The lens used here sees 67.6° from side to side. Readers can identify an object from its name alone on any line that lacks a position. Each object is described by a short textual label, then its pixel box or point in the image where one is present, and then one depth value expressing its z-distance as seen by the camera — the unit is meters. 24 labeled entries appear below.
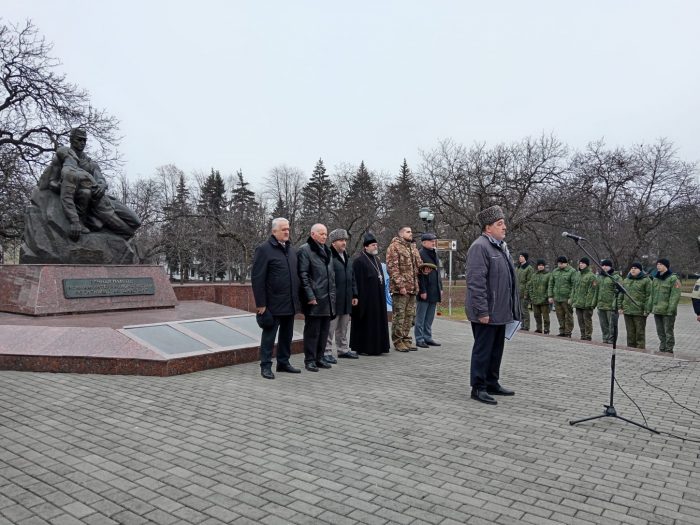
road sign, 19.55
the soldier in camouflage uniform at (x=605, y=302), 12.03
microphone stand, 4.61
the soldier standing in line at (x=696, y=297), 5.93
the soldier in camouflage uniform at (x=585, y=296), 12.62
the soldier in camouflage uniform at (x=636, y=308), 11.22
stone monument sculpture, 9.18
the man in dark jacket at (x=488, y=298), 5.51
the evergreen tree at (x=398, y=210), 31.42
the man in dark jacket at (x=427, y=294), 9.44
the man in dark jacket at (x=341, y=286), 7.87
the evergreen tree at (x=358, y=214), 32.72
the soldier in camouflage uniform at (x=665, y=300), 10.67
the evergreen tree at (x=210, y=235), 40.62
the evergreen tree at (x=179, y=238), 40.45
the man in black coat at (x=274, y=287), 6.44
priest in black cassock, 8.48
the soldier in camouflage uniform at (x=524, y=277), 14.54
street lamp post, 19.69
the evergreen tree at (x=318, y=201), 36.75
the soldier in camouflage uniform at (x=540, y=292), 13.82
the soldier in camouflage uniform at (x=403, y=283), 8.66
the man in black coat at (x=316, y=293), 6.98
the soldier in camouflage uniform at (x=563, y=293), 13.26
